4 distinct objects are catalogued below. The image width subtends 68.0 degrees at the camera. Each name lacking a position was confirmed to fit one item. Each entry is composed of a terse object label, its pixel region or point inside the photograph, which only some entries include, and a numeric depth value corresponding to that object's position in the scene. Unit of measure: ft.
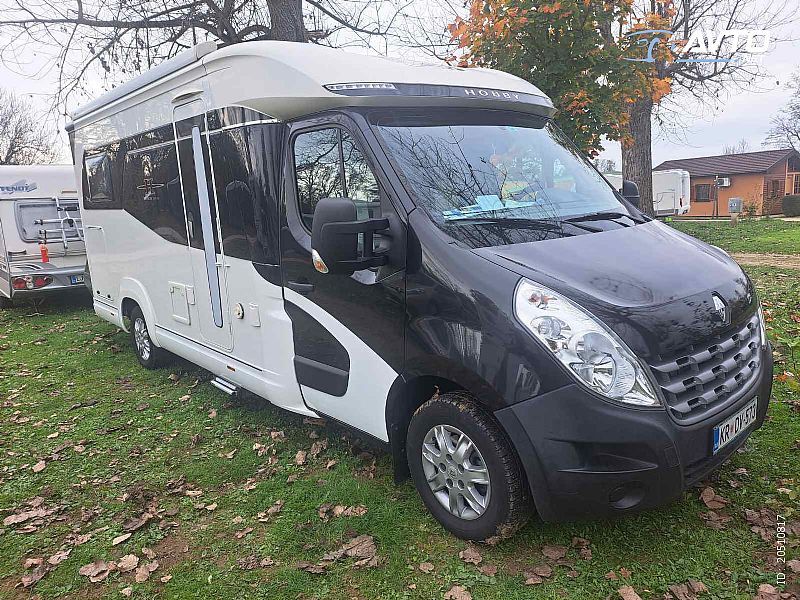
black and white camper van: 9.01
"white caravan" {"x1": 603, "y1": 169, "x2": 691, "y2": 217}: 91.56
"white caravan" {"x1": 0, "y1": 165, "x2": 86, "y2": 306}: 34.27
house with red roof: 130.00
